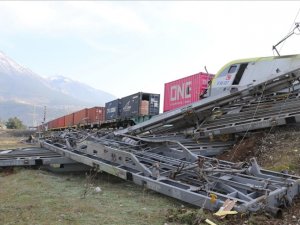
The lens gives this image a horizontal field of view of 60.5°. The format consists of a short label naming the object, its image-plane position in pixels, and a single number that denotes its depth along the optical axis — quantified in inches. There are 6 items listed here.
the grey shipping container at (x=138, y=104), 828.1
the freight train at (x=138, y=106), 610.2
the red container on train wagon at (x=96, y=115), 1077.0
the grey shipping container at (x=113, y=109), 940.6
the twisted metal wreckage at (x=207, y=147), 145.9
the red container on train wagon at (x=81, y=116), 1135.1
